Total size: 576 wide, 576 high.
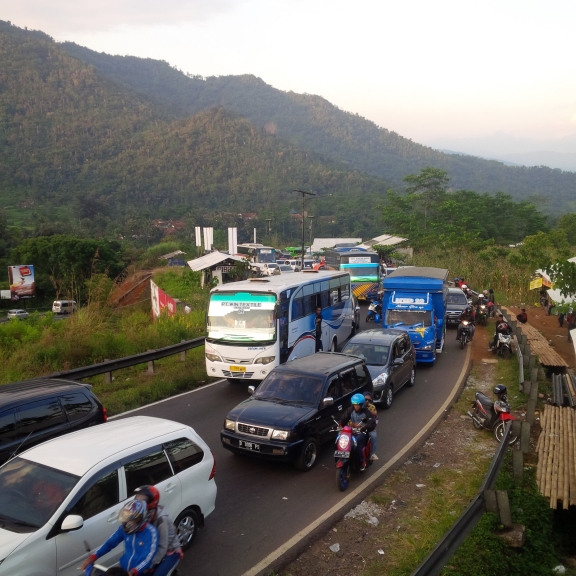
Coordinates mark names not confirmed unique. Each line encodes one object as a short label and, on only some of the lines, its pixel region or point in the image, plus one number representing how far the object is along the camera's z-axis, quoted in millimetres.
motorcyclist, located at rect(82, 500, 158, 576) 4598
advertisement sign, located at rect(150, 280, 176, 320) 23169
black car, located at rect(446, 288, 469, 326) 24250
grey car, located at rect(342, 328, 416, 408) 12625
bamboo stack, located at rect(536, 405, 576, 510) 8484
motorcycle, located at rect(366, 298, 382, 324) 25359
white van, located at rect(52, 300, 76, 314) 37331
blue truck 17109
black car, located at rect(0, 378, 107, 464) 7266
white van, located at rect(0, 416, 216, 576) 4883
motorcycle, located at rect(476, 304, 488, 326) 25266
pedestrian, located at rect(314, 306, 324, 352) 16484
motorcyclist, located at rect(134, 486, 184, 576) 4723
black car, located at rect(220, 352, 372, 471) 8617
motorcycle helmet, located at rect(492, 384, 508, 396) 11234
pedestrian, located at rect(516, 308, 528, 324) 22239
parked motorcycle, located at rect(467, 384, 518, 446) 10844
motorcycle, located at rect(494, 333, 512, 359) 18625
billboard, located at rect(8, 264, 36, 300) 48438
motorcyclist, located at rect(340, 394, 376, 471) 8508
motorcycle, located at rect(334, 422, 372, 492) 8172
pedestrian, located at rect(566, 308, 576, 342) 23344
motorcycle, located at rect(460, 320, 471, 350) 20500
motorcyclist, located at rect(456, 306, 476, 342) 20719
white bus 13258
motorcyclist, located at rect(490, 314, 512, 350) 18750
